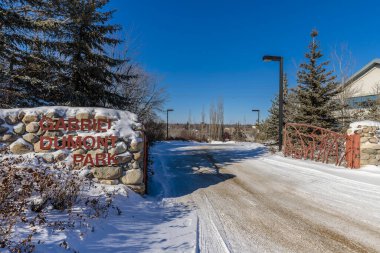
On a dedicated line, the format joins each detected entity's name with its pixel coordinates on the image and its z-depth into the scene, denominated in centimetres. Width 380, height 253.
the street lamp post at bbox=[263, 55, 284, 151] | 1264
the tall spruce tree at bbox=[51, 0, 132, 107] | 842
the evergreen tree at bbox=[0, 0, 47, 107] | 742
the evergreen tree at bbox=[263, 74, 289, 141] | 2036
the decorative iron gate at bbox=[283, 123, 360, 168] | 799
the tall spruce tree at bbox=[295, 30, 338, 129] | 1423
